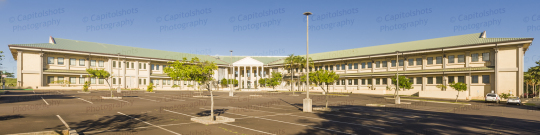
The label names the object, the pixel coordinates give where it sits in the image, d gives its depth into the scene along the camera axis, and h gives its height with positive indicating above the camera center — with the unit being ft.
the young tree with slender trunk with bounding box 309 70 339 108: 77.05 -1.92
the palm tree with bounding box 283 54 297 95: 250.37 +5.86
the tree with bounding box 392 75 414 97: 148.67 -7.18
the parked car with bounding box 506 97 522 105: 112.43 -12.50
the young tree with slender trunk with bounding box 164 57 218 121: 47.06 -0.43
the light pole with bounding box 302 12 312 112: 65.32 -7.90
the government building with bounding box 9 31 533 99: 151.33 +2.68
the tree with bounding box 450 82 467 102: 133.61 -7.99
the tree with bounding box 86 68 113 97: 135.74 -1.62
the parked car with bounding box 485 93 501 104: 121.70 -12.31
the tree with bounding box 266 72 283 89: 262.47 -9.06
